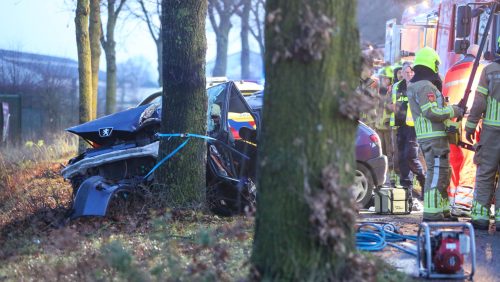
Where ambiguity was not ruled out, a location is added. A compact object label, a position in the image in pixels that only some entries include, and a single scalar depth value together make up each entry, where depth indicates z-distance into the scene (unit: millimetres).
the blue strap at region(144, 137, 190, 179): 14055
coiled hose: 11266
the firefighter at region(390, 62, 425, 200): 19487
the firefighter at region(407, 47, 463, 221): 14211
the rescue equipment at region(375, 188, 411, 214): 16109
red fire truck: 16437
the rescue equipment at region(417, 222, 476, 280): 9523
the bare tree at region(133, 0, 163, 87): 50537
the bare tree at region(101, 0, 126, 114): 39344
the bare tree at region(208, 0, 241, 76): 64187
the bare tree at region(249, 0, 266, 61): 69750
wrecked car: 14133
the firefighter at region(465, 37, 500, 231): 13695
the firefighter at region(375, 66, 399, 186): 22359
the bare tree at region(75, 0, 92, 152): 26141
